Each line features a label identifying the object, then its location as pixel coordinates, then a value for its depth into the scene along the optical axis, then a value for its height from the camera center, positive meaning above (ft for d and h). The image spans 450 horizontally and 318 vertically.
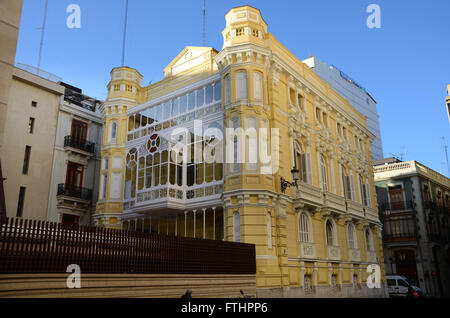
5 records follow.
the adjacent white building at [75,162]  89.30 +25.51
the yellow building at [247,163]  64.13 +20.04
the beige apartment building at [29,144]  81.56 +27.09
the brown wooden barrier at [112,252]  35.27 +1.66
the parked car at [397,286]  106.11 -5.82
